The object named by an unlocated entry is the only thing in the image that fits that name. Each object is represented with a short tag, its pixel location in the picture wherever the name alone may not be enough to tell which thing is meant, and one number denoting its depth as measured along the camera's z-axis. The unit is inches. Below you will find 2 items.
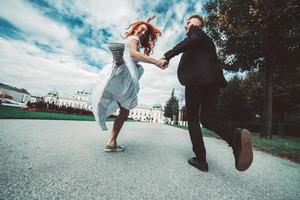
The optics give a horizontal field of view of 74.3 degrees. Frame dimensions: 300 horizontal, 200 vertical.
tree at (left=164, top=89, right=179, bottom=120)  3065.7
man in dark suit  99.0
